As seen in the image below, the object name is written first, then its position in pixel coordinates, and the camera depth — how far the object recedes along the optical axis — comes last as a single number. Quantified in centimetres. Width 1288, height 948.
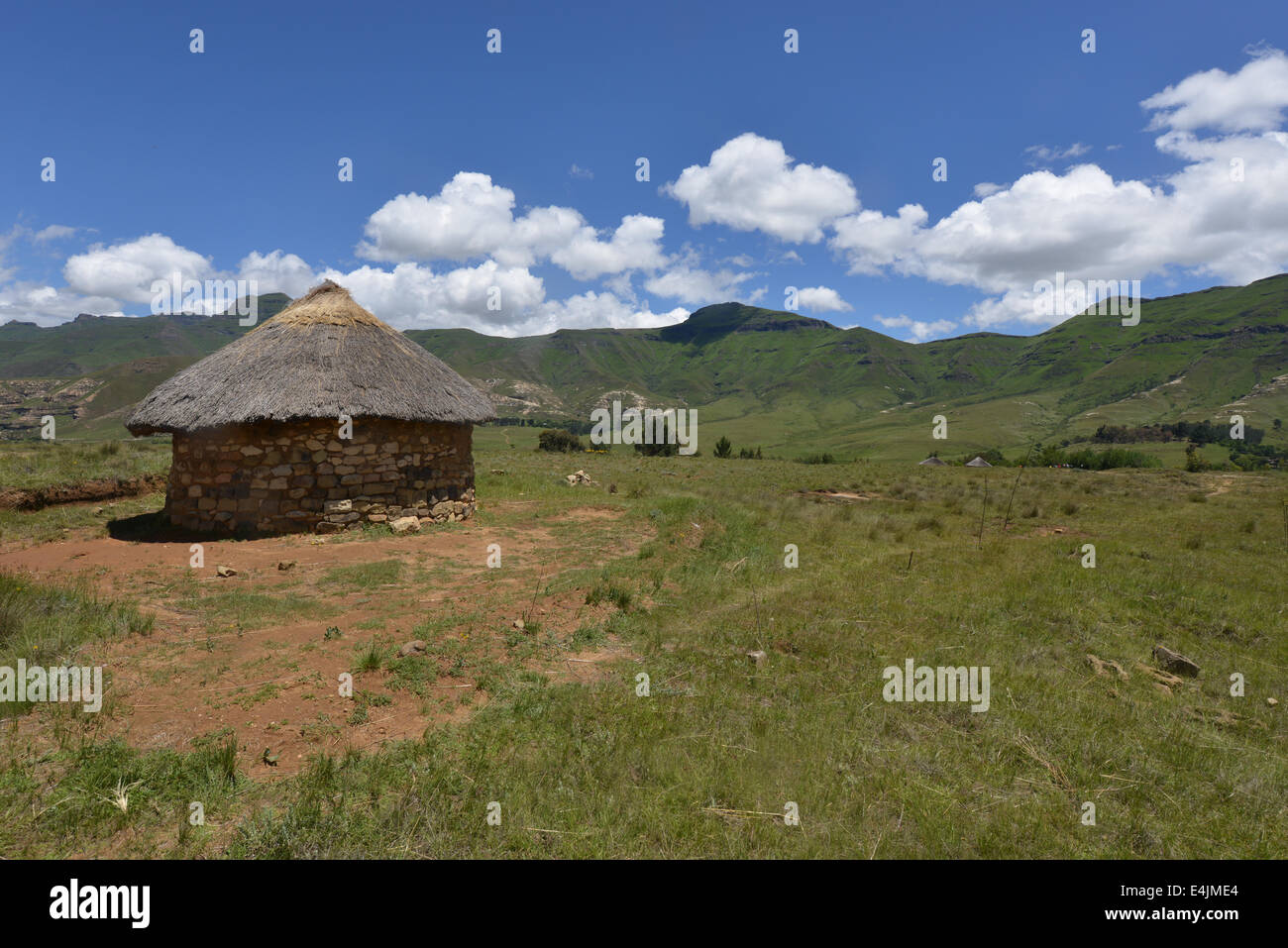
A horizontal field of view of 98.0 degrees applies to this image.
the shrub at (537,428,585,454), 4106
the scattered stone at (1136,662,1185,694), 620
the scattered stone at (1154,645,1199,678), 655
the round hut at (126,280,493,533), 1118
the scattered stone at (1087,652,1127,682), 634
